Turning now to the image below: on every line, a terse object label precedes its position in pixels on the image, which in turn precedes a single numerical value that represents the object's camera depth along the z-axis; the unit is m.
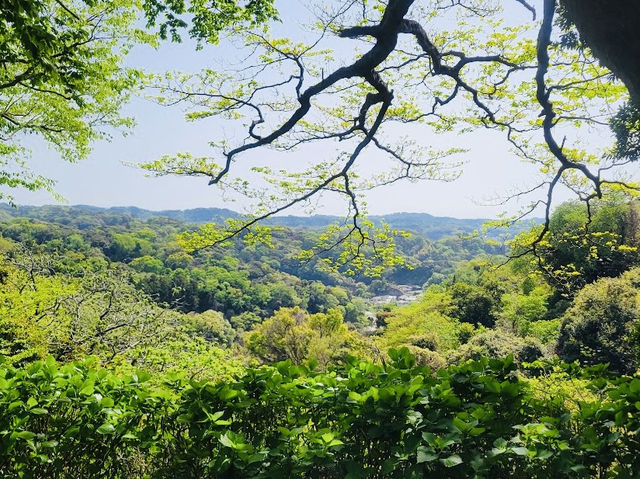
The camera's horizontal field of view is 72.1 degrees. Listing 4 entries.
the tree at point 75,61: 3.17
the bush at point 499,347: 15.12
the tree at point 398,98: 3.83
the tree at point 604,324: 13.31
